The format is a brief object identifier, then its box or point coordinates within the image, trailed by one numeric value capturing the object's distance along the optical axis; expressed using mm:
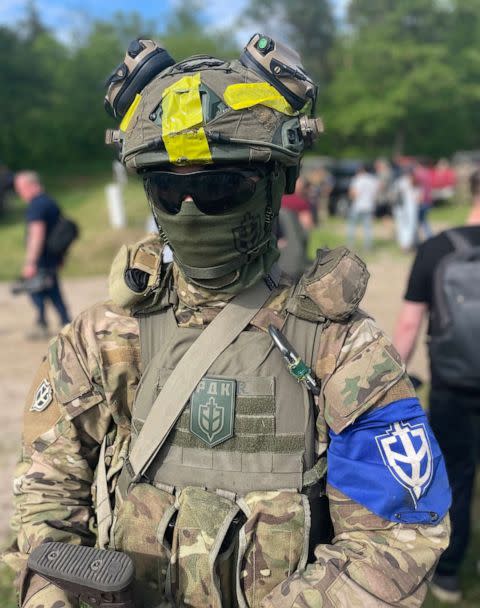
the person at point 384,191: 15641
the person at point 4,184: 16919
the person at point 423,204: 11680
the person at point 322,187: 17781
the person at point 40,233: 6577
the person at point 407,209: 11375
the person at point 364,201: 11484
